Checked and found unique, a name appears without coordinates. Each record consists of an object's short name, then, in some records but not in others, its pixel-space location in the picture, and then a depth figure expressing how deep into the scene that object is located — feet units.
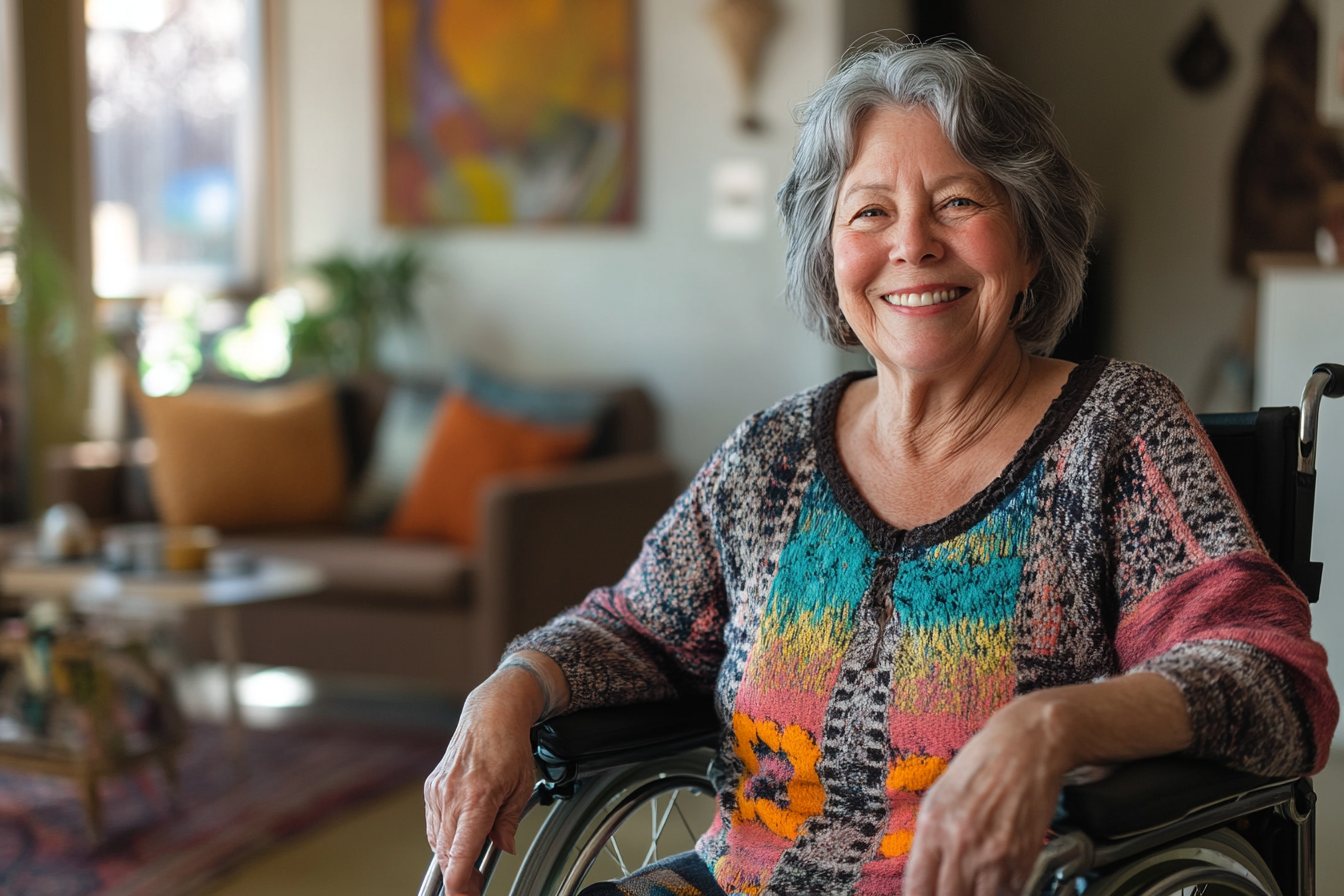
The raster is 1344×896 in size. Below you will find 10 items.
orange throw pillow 12.27
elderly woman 3.65
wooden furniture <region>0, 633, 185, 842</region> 8.77
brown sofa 10.80
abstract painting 14.84
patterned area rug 8.32
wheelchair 3.41
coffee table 9.20
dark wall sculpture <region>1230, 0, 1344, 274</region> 17.58
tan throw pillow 12.41
